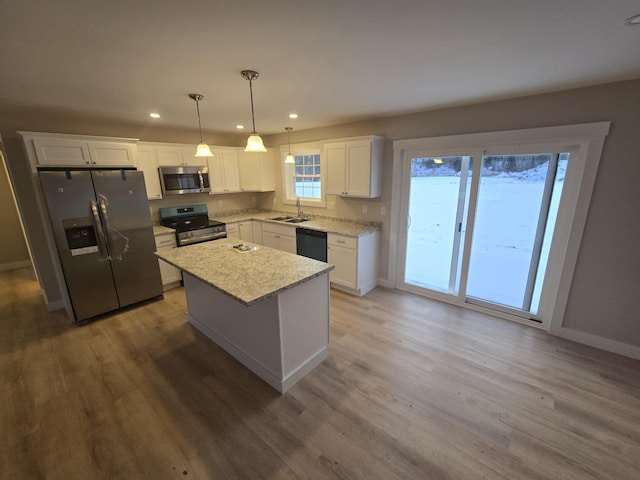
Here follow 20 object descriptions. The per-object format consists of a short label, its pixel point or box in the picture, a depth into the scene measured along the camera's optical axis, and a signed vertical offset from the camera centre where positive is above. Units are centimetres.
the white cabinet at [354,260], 363 -113
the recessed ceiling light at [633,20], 128 +77
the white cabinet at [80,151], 289 +37
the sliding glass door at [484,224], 287 -56
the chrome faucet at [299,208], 487 -51
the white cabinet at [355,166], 356 +19
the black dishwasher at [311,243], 392 -96
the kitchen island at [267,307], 199 -107
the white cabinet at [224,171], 461 +17
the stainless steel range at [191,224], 399 -69
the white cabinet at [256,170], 494 +20
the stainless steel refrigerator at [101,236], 288 -63
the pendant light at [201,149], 244 +29
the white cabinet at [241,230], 466 -88
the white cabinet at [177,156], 399 +39
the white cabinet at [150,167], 380 +21
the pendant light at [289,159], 403 +32
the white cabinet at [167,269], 382 -129
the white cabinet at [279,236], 434 -95
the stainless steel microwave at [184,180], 403 +2
